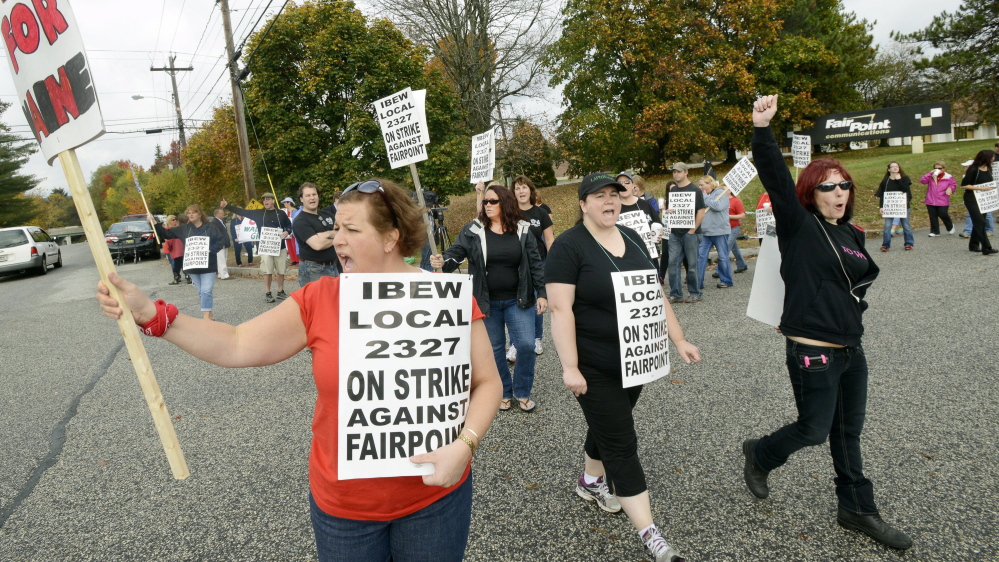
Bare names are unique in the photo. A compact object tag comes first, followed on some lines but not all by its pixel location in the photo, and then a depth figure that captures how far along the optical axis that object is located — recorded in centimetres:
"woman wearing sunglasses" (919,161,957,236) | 1288
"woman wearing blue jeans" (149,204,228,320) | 909
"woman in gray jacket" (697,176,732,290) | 992
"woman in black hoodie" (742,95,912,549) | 298
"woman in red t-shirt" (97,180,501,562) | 189
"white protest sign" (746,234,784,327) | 342
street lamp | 3973
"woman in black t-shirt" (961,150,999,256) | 1119
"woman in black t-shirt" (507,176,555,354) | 661
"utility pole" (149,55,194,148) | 3981
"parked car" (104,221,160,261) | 2466
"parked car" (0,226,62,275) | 2061
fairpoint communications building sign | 2652
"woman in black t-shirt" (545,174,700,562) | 304
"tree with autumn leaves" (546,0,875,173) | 2753
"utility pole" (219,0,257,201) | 1831
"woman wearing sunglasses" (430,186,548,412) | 523
